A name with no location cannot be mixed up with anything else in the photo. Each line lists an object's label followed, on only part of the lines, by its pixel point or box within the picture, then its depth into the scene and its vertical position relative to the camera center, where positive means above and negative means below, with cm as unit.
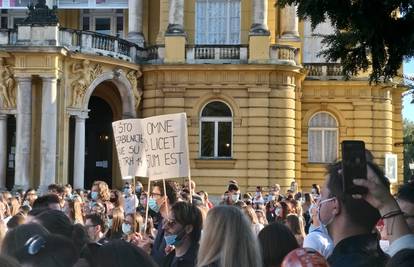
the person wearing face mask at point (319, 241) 775 -89
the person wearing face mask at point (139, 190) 2421 -128
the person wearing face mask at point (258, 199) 2202 -144
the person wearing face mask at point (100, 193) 1643 -98
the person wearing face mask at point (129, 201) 1575 -112
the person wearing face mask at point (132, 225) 1122 -109
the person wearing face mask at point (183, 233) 728 -78
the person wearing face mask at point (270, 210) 1883 -149
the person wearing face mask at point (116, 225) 1039 -102
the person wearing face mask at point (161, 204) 866 -74
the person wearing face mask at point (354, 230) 478 -48
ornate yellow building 2797 +223
